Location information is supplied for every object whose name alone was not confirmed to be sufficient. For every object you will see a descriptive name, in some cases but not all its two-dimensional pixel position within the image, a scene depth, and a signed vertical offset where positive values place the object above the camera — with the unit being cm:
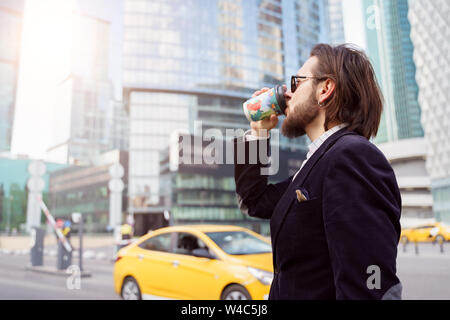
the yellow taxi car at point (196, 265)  532 -78
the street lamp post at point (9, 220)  1619 -19
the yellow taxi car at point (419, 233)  2178 -137
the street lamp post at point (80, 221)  1105 -16
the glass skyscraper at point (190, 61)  6147 +2533
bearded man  106 +4
